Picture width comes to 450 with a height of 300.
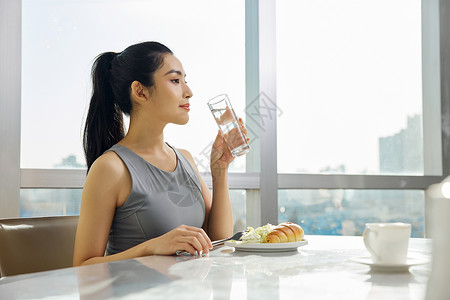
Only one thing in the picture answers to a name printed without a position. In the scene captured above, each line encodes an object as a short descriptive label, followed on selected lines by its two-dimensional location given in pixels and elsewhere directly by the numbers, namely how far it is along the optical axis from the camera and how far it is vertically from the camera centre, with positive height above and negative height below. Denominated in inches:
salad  42.8 -6.7
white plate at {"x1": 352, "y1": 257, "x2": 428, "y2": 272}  29.3 -6.6
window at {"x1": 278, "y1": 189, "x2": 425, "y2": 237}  98.9 -10.2
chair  45.6 -8.3
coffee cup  29.7 -5.1
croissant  41.8 -6.5
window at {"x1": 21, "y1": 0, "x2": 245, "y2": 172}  84.3 +21.2
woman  54.9 +0.3
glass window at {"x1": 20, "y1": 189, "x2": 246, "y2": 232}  82.0 -6.7
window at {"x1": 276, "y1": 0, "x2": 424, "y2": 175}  101.7 +17.6
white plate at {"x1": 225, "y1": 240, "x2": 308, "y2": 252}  40.5 -7.3
